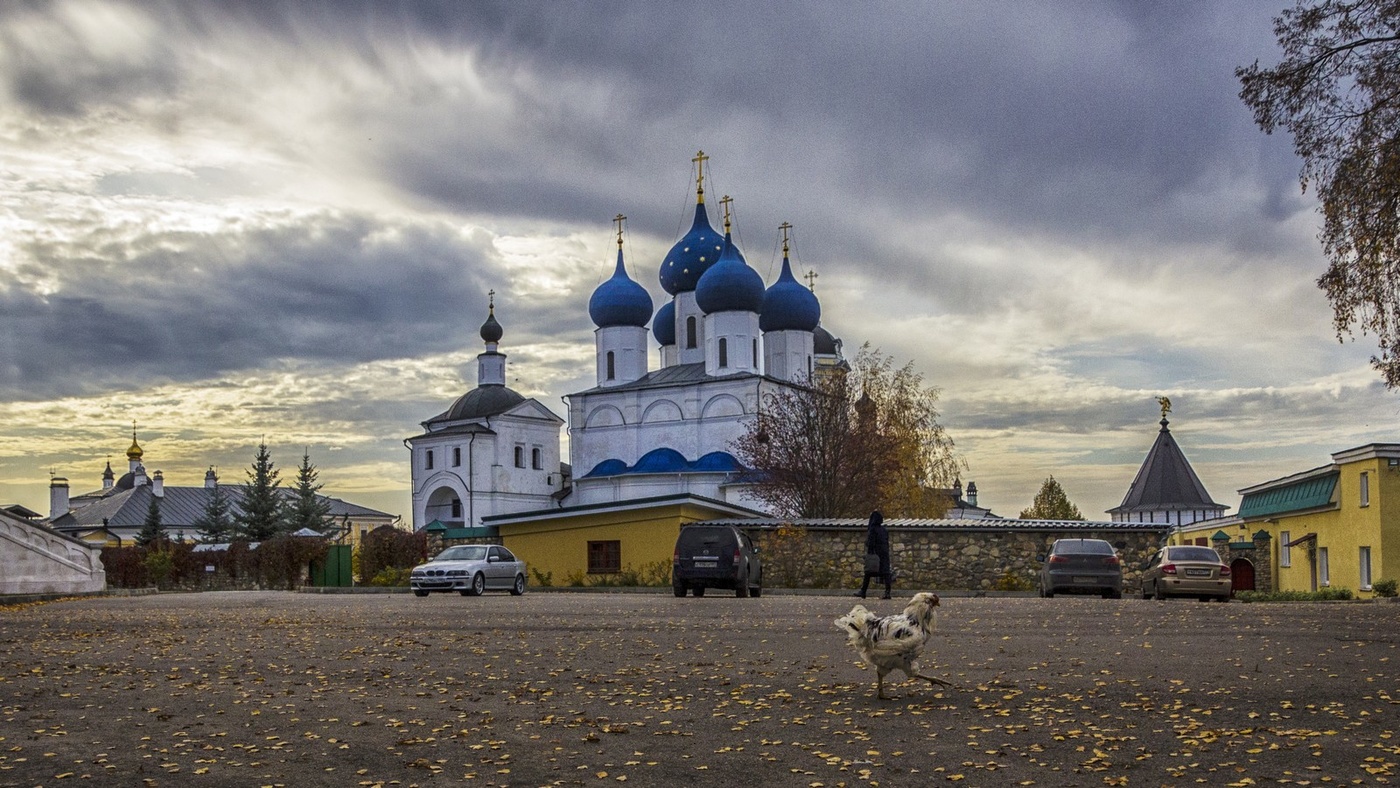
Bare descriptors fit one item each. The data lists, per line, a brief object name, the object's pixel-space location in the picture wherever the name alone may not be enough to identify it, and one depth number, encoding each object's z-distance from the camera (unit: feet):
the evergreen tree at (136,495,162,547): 276.82
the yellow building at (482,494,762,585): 135.33
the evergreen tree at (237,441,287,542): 250.37
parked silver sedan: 109.19
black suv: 95.81
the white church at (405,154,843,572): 253.65
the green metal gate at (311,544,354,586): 168.45
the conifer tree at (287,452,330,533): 253.34
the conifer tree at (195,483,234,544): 276.21
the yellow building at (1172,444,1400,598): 127.44
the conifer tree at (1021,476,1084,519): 348.79
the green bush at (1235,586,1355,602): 116.16
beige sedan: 96.22
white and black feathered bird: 32.91
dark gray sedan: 97.09
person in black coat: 88.74
